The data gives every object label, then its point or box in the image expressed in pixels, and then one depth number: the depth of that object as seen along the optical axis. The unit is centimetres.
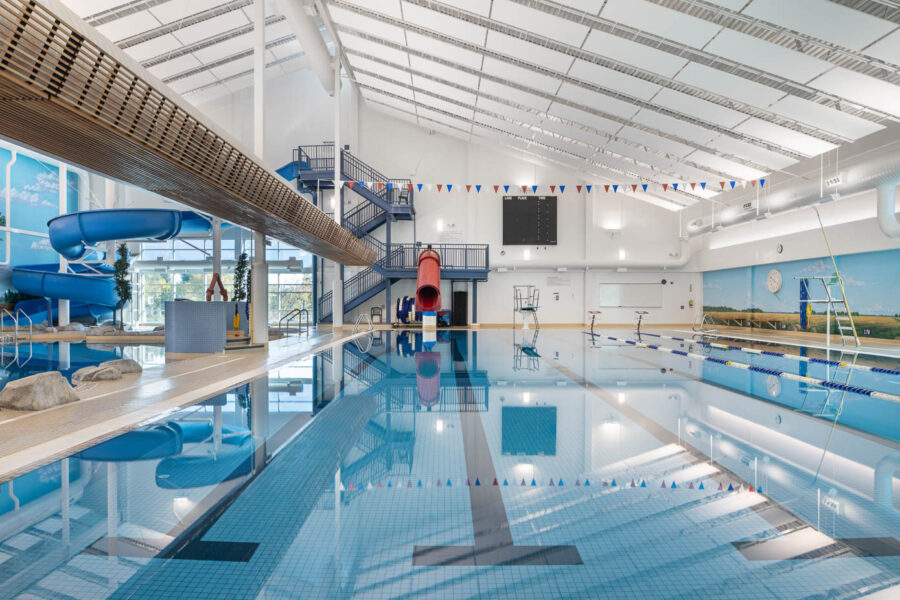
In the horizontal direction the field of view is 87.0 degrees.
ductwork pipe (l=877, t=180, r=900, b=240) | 886
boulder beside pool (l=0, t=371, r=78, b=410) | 378
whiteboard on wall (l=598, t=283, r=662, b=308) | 1809
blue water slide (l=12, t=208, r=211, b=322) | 1134
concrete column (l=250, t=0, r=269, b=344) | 809
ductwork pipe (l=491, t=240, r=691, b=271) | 1740
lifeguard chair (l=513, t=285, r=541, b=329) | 1710
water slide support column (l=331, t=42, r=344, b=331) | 1295
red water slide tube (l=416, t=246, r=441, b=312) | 1478
